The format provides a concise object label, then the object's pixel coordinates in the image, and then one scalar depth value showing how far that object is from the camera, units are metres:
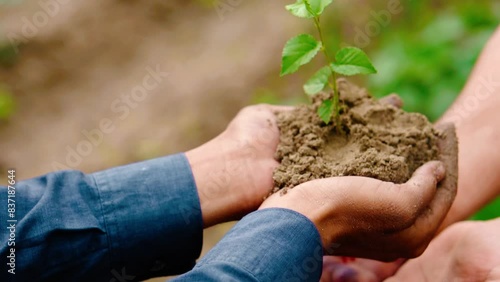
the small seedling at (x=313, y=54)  1.15
